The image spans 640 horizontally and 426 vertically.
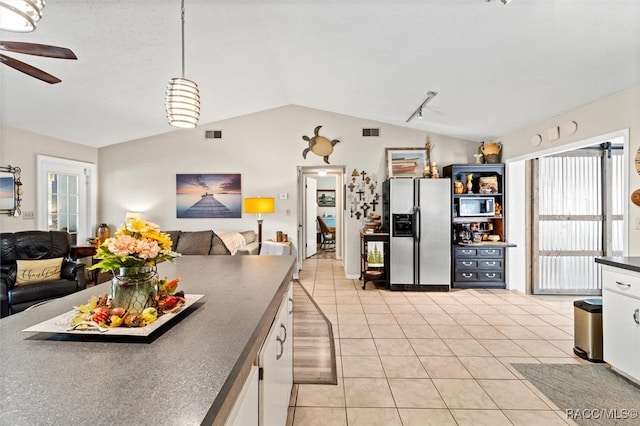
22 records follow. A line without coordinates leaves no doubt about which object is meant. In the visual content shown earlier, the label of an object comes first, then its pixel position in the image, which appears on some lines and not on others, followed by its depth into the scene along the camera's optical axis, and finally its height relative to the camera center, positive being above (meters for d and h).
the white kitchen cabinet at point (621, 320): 2.22 -0.81
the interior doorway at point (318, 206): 5.99 +0.19
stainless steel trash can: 2.63 -1.03
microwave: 5.02 +0.10
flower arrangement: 1.02 -0.11
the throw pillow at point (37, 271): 3.45 -0.65
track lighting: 3.87 +1.47
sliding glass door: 4.39 -0.09
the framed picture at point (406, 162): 5.48 +0.89
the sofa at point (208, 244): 5.01 -0.50
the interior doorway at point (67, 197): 4.54 +0.28
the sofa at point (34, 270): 3.30 -0.65
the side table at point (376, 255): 5.03 -0.69
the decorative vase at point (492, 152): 4.97 +0.98
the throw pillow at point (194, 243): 5.00 -0.48
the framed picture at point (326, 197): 10.44 +0.53
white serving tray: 0.94 -0.36
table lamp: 5.08 +0.13
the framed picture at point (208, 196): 5.70 +0.32
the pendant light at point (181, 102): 1.89 +0.69
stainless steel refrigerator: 4.84 -0.34
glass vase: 1.06 -0.26
